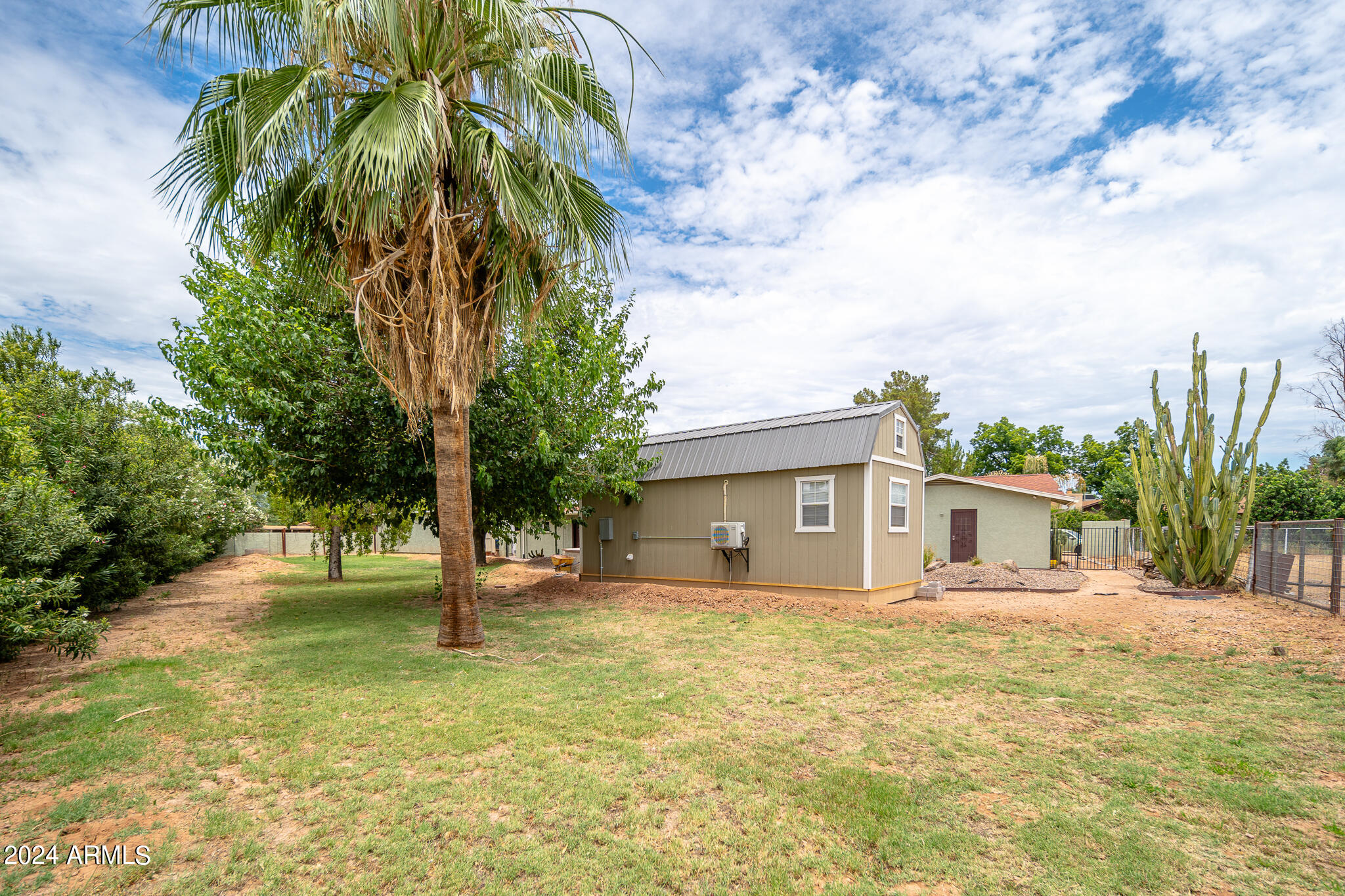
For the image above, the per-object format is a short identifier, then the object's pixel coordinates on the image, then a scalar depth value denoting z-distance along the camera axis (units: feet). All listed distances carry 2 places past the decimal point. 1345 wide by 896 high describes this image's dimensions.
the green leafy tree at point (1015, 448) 125.59
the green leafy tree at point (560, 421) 31.42
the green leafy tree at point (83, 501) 15.98
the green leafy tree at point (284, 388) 27.14
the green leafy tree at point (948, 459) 101.91
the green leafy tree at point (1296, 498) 64.03
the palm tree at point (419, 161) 17.72
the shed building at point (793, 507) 34.22
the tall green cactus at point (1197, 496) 36.14
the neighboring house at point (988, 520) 58.65
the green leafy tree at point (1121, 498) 73.87
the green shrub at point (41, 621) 14.38
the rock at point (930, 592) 37.83
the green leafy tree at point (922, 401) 101.50
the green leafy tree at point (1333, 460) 74.74
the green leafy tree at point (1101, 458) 114.32
